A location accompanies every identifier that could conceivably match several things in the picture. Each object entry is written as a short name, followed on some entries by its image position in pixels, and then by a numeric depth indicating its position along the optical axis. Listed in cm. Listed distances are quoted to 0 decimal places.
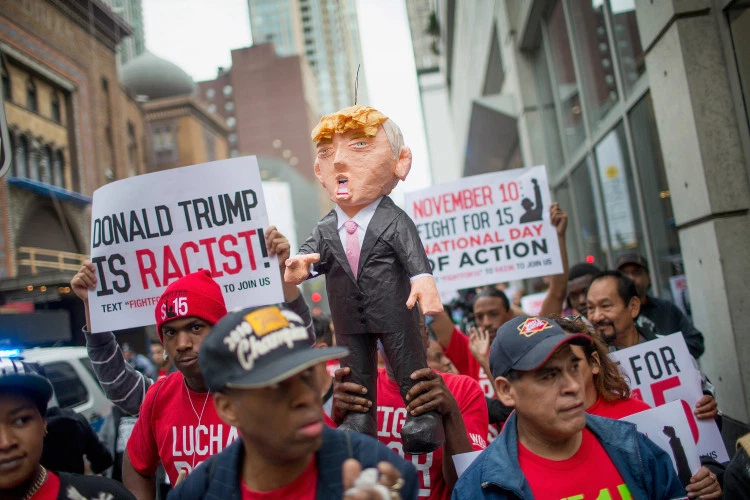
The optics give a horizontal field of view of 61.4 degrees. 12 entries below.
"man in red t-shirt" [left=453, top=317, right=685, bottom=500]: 219
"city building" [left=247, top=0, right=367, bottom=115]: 12381
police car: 683
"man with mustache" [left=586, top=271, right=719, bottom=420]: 386
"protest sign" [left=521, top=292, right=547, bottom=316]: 863
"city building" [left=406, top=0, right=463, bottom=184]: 3725
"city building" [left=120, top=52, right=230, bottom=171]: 4559
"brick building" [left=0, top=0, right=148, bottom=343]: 1589
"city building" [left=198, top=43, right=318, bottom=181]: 7575
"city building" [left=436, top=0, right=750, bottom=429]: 456
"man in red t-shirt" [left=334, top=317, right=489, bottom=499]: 245
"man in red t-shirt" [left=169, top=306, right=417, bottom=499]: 165
